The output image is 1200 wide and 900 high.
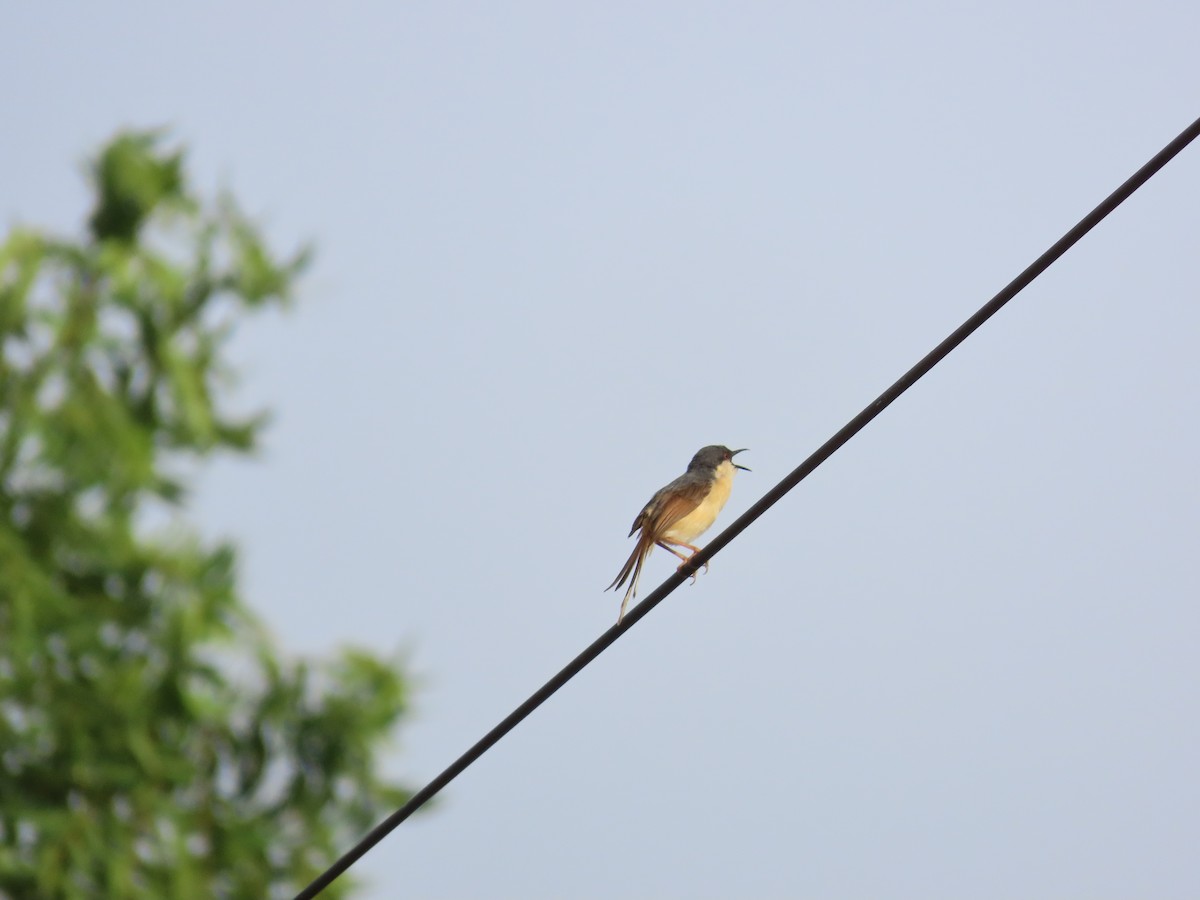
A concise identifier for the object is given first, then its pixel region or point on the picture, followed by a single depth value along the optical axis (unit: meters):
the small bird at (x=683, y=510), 14.12
